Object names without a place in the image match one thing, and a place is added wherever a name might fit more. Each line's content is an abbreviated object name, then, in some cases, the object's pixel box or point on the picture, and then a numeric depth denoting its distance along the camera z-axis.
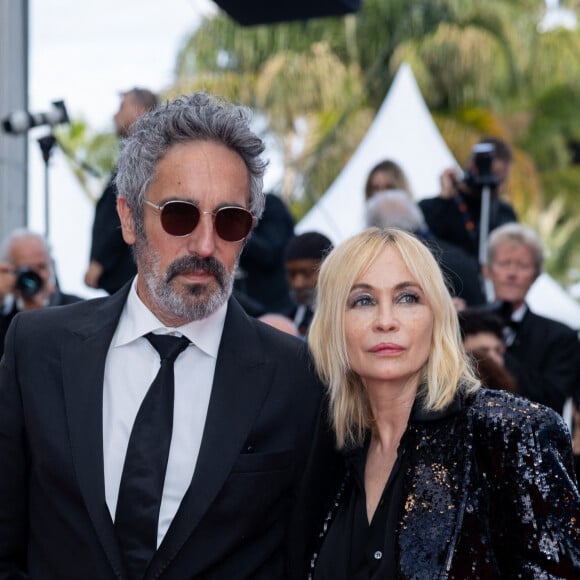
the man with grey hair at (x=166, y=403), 2.71
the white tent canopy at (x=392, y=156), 10.31
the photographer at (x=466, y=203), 7.18
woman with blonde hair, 2.67
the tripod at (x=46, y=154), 6.96
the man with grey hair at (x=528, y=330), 5.72
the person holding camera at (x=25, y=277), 6.30
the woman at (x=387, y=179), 7.28
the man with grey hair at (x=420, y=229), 5.99
